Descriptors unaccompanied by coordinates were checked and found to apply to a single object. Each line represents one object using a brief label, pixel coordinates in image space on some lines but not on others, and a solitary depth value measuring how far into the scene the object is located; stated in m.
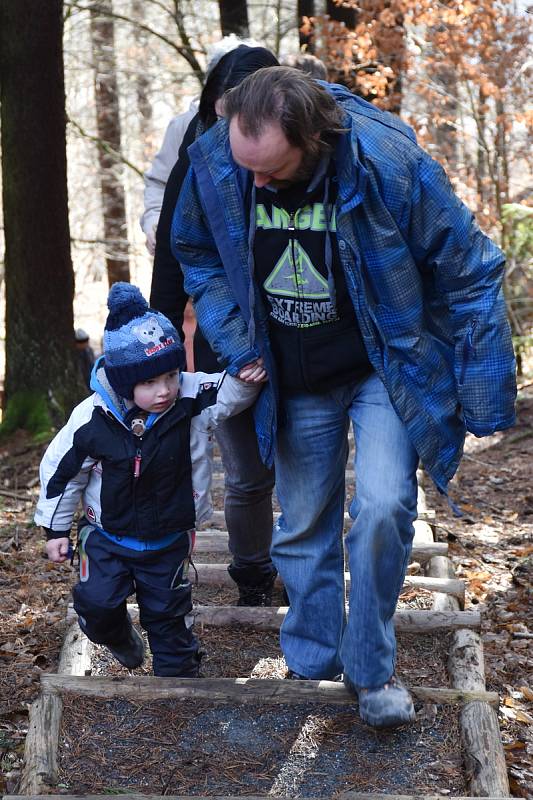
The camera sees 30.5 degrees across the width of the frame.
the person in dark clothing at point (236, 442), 4.06
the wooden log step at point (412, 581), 4.96
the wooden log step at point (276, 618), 4.40
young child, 3.66
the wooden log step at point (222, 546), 5.65
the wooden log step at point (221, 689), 3.63
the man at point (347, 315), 3.13
